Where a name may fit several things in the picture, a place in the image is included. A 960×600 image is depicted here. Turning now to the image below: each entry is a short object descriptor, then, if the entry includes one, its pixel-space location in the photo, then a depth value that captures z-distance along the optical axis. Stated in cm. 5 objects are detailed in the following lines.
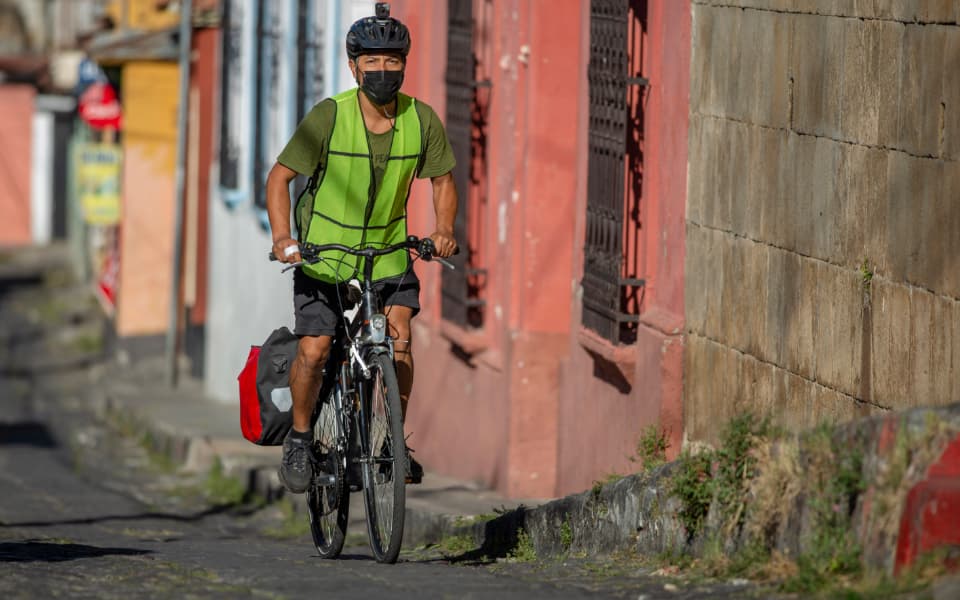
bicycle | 1413
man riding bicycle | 1457
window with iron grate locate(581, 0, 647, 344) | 1905
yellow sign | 5147
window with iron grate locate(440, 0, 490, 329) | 2466
